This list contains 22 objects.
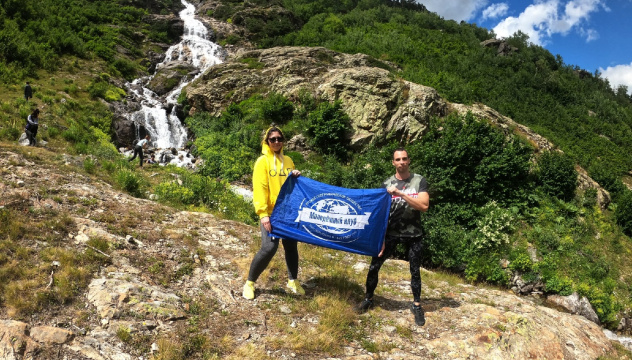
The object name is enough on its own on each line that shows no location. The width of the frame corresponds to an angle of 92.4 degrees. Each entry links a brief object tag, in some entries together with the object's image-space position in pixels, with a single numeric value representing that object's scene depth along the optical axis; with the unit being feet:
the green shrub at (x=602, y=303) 36.40
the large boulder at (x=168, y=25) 135.13
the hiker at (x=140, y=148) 51.67
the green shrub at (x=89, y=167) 32.45
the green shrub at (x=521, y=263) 39.86
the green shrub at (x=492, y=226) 41.83
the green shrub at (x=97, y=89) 70.95
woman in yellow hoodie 14.64
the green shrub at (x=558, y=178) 50.03
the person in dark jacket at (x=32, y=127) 40.40
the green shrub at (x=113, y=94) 73.23
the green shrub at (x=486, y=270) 39.78
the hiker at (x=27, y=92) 54.90
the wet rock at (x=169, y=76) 90.89
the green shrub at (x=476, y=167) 46.62
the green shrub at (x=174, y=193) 32.07
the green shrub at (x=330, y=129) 58.75
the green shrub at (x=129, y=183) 30.25
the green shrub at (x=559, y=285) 37.76
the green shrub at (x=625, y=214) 52.65
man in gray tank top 14.61
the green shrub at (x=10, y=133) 42.45
